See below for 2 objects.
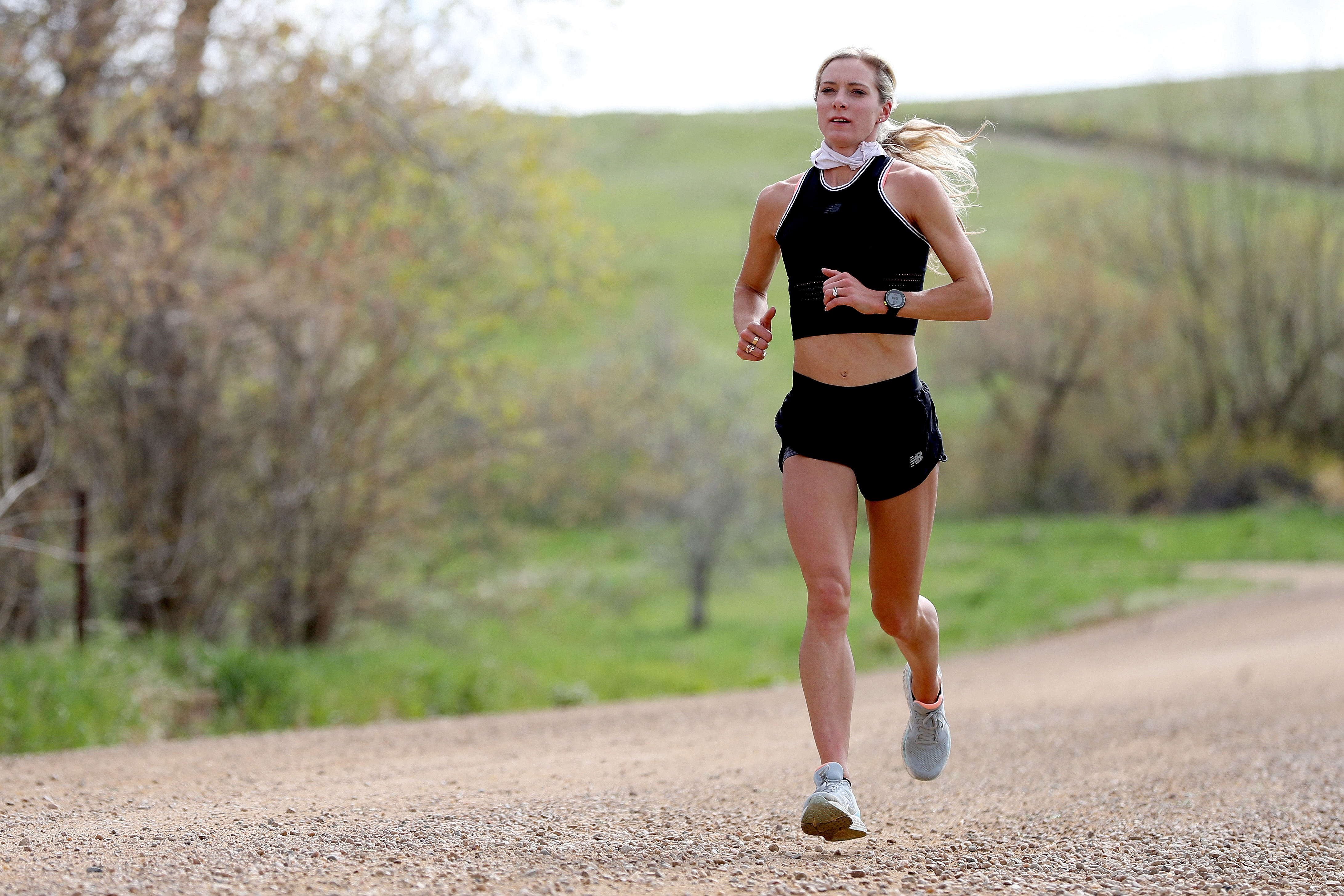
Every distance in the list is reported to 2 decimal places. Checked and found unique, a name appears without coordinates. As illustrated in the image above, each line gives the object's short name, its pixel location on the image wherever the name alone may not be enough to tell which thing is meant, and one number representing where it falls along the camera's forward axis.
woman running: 7.55
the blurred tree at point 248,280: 17.20
